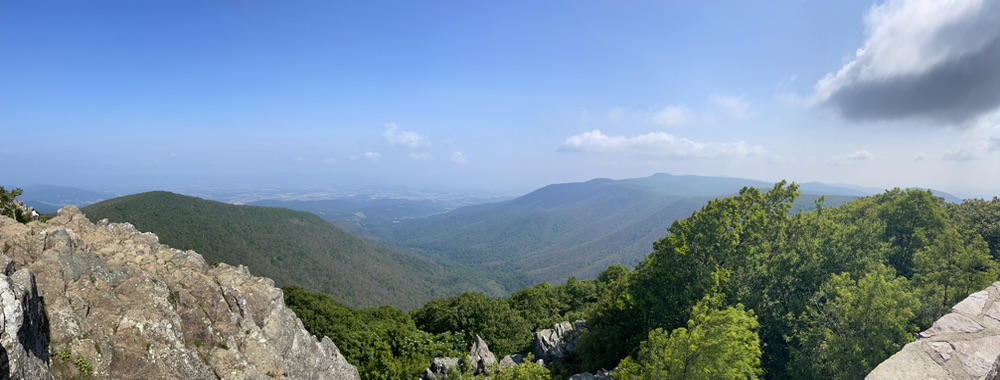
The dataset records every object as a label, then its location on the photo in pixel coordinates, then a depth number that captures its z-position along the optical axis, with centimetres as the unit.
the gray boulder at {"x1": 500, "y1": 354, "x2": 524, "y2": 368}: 3119
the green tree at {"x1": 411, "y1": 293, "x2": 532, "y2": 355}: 4103
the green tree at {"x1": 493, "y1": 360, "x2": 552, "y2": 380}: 2188
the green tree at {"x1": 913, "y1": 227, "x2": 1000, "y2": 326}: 2412
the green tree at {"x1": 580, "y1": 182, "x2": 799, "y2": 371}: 2720
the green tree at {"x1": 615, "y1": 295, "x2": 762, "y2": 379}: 1769
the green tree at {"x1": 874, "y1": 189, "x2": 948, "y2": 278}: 3594
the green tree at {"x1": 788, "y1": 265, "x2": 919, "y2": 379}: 1988
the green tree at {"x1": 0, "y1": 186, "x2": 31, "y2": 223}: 2162
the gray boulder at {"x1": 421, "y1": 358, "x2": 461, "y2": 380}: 2712
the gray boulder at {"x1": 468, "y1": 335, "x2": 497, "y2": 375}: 2794
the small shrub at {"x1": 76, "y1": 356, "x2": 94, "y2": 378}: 1285
